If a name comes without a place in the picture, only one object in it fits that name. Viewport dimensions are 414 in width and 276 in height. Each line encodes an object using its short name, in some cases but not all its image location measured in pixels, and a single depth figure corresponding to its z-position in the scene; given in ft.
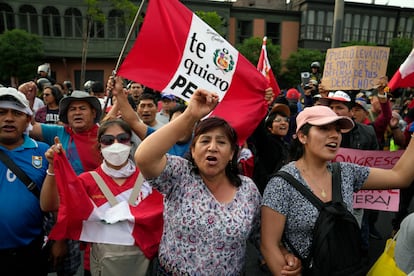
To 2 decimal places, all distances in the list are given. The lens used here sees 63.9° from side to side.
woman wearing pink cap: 6.11
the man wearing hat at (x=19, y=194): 7.36
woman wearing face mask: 7.12
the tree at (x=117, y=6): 70.00
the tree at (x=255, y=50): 92.48
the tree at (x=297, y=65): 98.24
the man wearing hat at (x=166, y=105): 17.81
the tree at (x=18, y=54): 76.18
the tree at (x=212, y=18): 82.02
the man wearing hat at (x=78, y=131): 9.52
